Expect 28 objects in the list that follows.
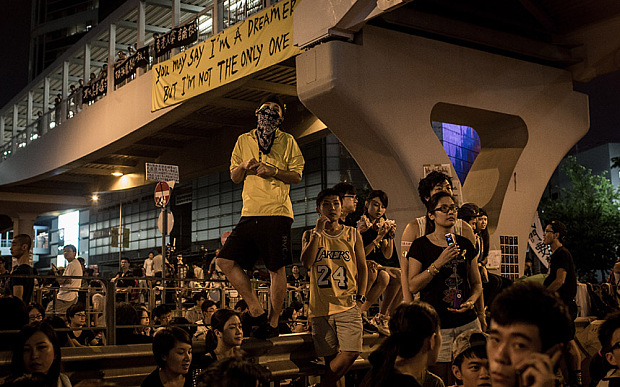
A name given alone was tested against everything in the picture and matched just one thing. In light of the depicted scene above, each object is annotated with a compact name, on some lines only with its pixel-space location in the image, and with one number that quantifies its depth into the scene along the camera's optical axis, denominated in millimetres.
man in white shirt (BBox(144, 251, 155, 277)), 20534
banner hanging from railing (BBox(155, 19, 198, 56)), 15992
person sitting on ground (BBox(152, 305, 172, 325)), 9273
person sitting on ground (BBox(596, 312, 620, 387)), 3934
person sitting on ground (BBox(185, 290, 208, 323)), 13094
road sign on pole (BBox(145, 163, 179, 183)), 12898
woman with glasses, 5160
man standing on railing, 6234
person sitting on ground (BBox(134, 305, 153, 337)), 8870
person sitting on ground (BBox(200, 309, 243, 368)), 5836
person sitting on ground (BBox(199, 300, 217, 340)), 9895
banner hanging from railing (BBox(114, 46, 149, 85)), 18688
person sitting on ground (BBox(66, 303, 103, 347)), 8453
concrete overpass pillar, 11500
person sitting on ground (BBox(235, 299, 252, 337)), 6316
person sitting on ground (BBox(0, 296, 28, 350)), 6266
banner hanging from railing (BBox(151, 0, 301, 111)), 12516
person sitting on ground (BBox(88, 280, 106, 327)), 10842
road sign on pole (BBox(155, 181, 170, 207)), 13852
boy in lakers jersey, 6008
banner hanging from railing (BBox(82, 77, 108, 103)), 21750
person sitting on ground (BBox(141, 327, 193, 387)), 4680
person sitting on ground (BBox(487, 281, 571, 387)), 1893
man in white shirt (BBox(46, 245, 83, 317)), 12953
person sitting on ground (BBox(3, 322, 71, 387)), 4270
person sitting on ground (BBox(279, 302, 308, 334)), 10203
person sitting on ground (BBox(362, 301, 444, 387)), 3432
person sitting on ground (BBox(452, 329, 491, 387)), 3793
